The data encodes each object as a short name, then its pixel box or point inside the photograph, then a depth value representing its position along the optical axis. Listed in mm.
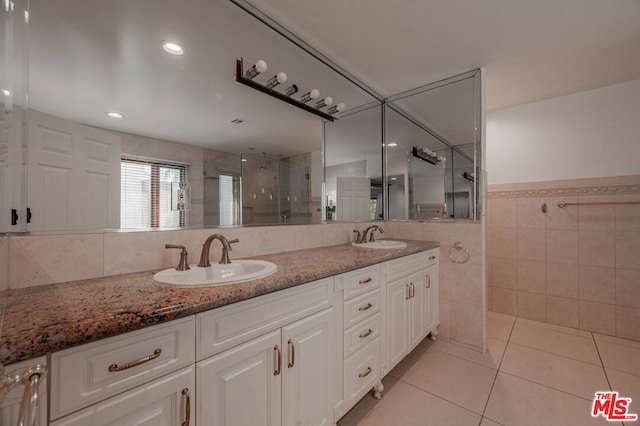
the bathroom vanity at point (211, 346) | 599
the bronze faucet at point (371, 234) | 2263
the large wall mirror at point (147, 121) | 984
